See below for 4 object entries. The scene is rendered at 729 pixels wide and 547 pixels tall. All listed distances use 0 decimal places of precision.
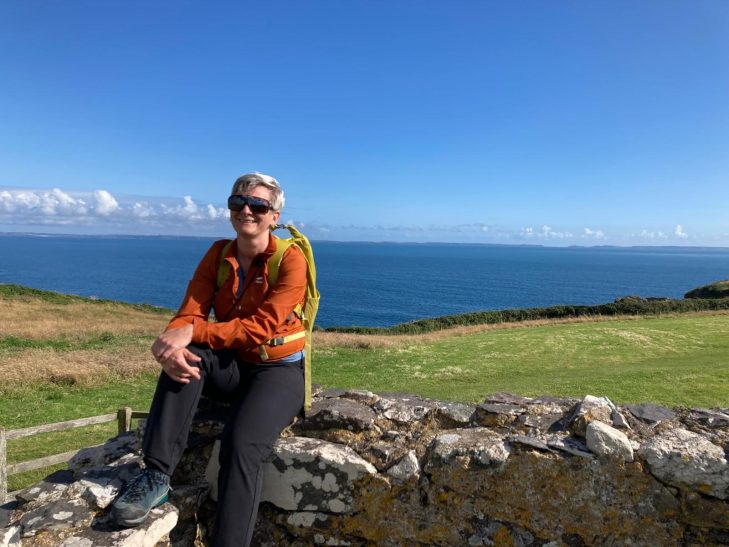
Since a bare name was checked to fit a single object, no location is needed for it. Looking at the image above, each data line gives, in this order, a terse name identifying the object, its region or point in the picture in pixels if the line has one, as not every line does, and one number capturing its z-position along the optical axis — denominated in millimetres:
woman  2705
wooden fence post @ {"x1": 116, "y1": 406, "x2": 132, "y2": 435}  7559
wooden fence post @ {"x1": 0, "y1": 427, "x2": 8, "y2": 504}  6219
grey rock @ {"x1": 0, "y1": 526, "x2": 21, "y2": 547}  2338
